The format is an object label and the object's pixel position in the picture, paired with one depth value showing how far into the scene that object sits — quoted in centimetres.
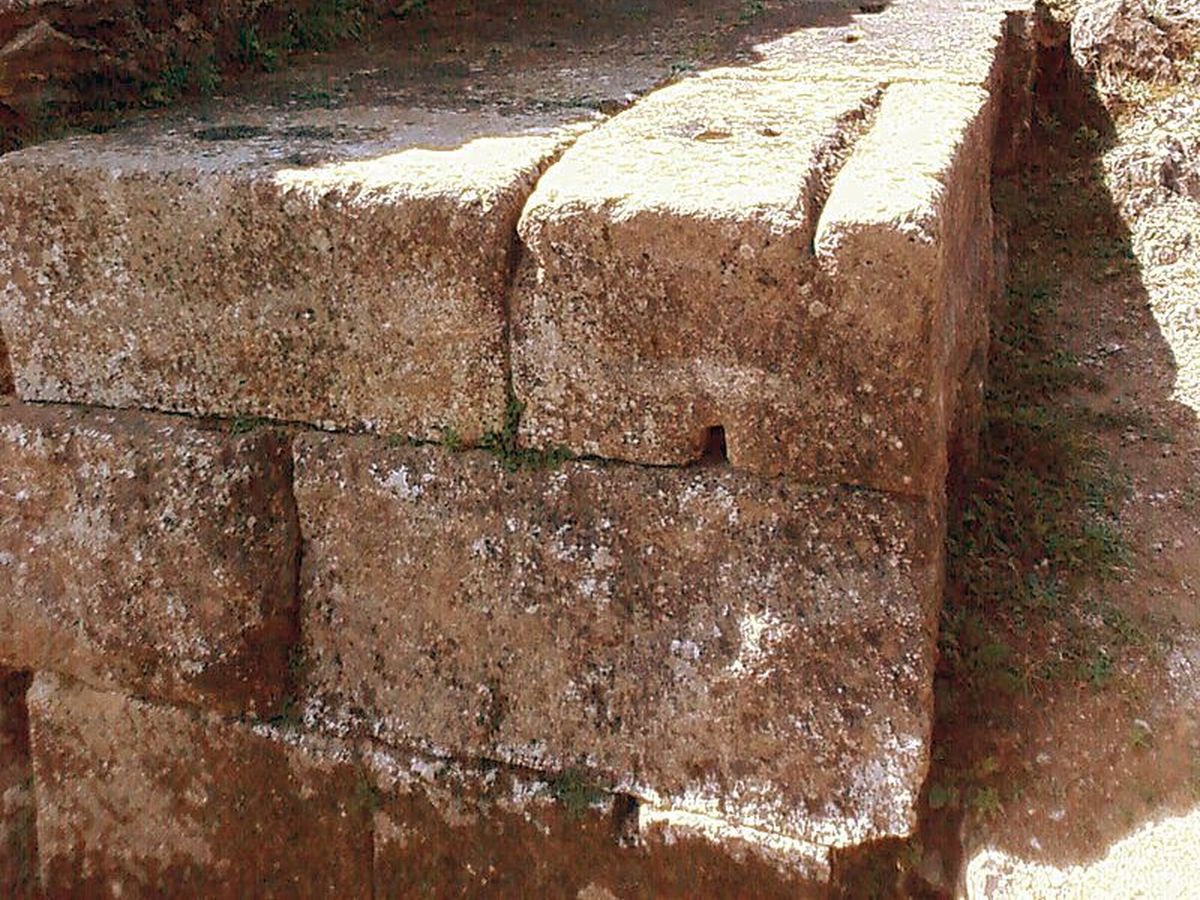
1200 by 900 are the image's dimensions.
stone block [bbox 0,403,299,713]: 249
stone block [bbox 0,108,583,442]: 221
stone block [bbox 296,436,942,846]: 212
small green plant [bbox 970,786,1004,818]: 217
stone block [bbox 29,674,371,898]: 257
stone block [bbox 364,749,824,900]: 227
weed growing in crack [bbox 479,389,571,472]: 228
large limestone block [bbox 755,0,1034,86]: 298
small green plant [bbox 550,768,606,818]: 232
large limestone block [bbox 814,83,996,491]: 192
